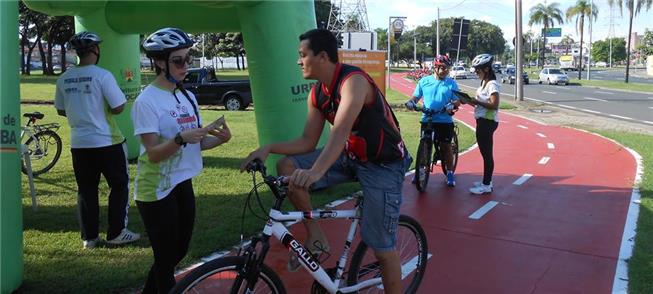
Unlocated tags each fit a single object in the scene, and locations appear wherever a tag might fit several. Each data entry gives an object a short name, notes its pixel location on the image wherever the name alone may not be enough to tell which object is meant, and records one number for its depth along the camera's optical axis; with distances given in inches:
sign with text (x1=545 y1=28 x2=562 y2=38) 2989.7
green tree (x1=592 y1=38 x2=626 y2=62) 4699.8
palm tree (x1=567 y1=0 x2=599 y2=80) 2313.0
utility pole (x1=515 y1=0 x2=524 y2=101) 930.1
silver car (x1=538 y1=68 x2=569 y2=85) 1766.7
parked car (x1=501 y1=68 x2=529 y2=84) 1813.5
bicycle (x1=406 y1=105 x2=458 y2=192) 276.4
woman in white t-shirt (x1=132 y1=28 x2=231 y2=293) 114.3
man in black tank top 110.7
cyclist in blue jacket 277.9
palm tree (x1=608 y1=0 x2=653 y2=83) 1845.5
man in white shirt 182.1
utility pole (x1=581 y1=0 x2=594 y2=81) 2061.0
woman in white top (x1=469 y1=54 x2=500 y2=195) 263.6
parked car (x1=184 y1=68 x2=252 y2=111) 804.6
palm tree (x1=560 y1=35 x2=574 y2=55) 5260.8
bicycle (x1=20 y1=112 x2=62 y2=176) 326.1
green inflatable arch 138.6
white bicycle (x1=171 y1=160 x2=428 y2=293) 106.5
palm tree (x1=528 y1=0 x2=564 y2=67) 3024.1
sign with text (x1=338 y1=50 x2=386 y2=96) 574.6
